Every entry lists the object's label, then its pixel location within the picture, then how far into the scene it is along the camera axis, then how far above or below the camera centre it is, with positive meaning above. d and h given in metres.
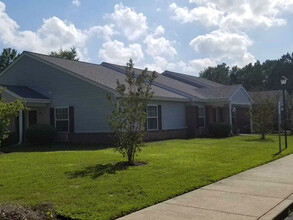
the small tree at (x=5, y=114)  8.51 +0.33
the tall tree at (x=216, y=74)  73.25 +11.47
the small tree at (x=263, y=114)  20.84 +0.49
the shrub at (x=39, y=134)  17.88 -0.48
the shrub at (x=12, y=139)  18.67 -0.81
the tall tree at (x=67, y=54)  51.50 +11.58
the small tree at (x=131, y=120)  10.08 +0.13
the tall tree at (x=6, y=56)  47.98 +10.52
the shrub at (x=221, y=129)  23.62 -0.50
